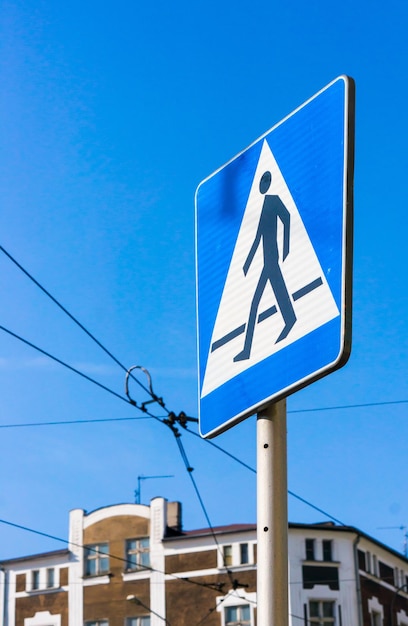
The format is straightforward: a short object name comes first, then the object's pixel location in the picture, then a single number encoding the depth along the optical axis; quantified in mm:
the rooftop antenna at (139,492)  56466
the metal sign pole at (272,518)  3176
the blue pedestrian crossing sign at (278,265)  3189
